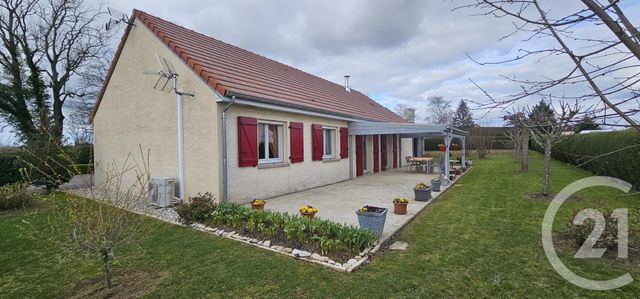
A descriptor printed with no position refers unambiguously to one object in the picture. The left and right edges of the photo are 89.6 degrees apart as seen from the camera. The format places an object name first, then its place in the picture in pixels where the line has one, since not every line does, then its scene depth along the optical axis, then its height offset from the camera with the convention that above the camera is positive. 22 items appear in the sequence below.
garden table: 16.50 -0.88
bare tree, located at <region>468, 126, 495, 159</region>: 26.44 +0.44
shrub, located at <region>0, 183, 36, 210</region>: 8.80 -1.35
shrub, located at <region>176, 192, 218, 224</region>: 7.02 -1.40
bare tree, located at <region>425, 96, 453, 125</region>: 55.91 +6.03
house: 8.39 +0.77
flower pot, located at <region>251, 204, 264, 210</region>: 7.46 -1.41
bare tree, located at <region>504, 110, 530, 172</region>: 15.86 -0.09
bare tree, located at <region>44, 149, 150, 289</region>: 3.83 -0.97
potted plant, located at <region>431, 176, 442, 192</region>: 10.63 -1.36
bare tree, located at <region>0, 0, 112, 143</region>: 17.67 +5.69
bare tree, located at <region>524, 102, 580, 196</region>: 9.25 +0.01
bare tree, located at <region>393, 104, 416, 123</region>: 44.94 +5.05
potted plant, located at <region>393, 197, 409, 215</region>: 7.30 -1.41
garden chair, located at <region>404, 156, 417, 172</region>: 17.28 -0.97
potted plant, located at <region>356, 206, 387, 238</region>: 5.56 -1.32
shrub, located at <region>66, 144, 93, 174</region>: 16.76 -0.43
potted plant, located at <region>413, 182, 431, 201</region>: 8.87 -1.33
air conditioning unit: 8.59 -1.19
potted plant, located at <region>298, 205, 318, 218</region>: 6.45 -1.34
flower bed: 5.07 -1.52
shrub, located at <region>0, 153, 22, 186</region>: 11.61 -0.77
